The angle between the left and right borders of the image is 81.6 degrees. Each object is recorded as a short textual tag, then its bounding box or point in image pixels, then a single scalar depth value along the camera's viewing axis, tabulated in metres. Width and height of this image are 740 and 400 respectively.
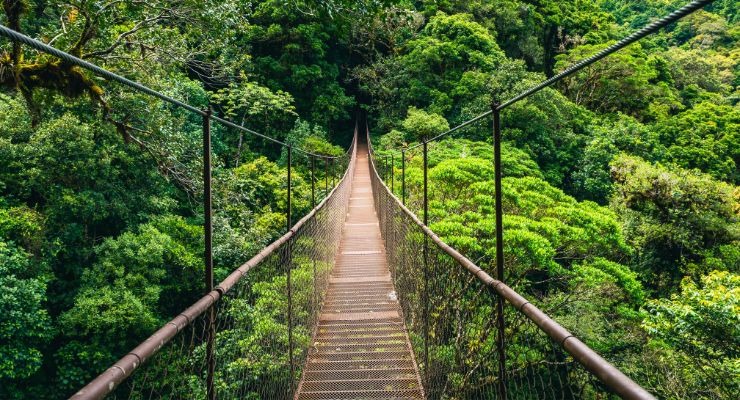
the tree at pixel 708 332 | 5.05
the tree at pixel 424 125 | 13.48
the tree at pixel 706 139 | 14.23
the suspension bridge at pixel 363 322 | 0.85
